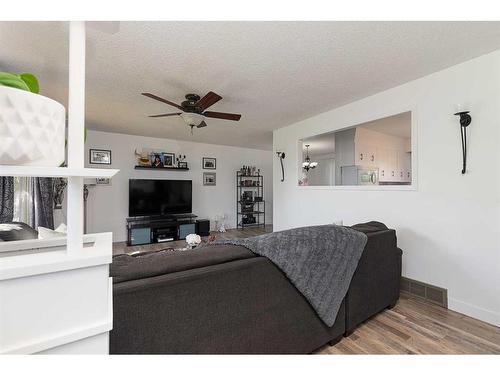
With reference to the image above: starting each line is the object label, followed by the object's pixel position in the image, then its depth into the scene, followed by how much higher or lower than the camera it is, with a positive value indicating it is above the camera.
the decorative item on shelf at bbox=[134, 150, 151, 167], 5.03 +0.67
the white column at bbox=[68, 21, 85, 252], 0.54 +0.15
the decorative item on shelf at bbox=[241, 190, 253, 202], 6.36 -0.16
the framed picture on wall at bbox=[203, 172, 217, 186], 5.92 +0.29
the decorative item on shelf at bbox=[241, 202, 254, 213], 6.34 -0.46
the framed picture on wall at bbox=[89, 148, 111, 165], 4.61 +0.68
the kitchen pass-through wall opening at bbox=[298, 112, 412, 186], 4.18 +0.69
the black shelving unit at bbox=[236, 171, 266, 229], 6.36 -0.35
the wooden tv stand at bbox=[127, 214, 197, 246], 4.56 -0.77
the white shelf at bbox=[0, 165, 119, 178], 0.45 +0.04
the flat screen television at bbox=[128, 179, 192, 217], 4.82 -0.15
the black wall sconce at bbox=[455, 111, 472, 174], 2.08 +0.55
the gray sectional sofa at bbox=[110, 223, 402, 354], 0.94 -0.55
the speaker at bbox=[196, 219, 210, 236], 5.27 -0.83
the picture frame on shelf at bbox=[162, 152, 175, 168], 5.32 +0.72
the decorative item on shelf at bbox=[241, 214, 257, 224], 6.38 -0.79
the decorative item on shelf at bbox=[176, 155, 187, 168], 5.52 +0.69
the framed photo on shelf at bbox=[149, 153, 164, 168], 5.12 +0.67
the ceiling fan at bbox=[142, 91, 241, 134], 2.61 +0.91
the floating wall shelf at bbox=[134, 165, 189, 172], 5.02 +0.50
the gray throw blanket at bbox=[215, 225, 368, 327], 1.36 -0.42
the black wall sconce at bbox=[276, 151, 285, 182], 4.38 +0.61
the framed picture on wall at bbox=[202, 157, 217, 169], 5.90 +0.69
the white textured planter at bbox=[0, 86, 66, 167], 0.44 +0.13
